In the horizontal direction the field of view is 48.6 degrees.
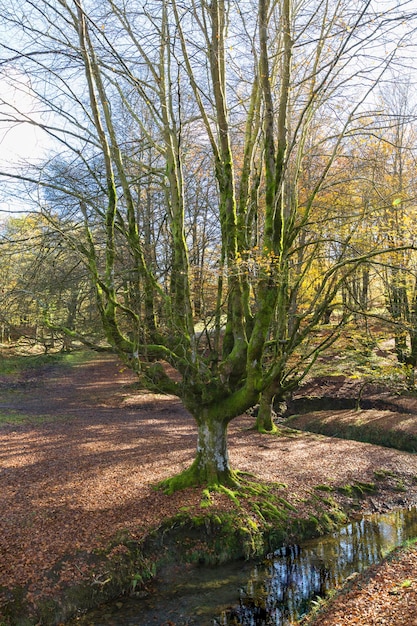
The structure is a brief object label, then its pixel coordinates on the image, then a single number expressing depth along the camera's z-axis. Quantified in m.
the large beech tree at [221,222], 6.77
